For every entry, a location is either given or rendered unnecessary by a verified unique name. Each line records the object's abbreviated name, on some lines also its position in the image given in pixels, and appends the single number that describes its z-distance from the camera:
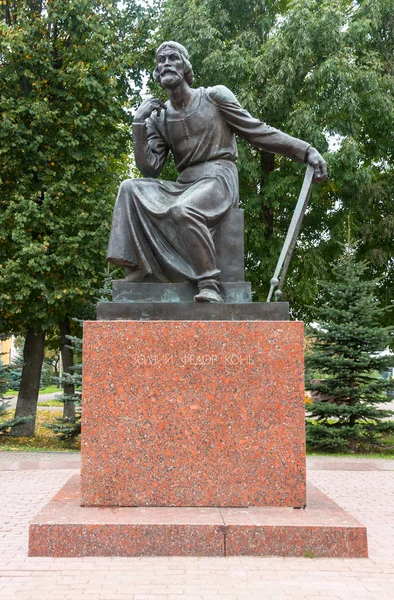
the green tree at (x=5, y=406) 12.75
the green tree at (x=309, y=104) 14.05
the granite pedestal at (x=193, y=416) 4.73
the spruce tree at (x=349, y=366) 11.49
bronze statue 5.16
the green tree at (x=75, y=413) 11.56
